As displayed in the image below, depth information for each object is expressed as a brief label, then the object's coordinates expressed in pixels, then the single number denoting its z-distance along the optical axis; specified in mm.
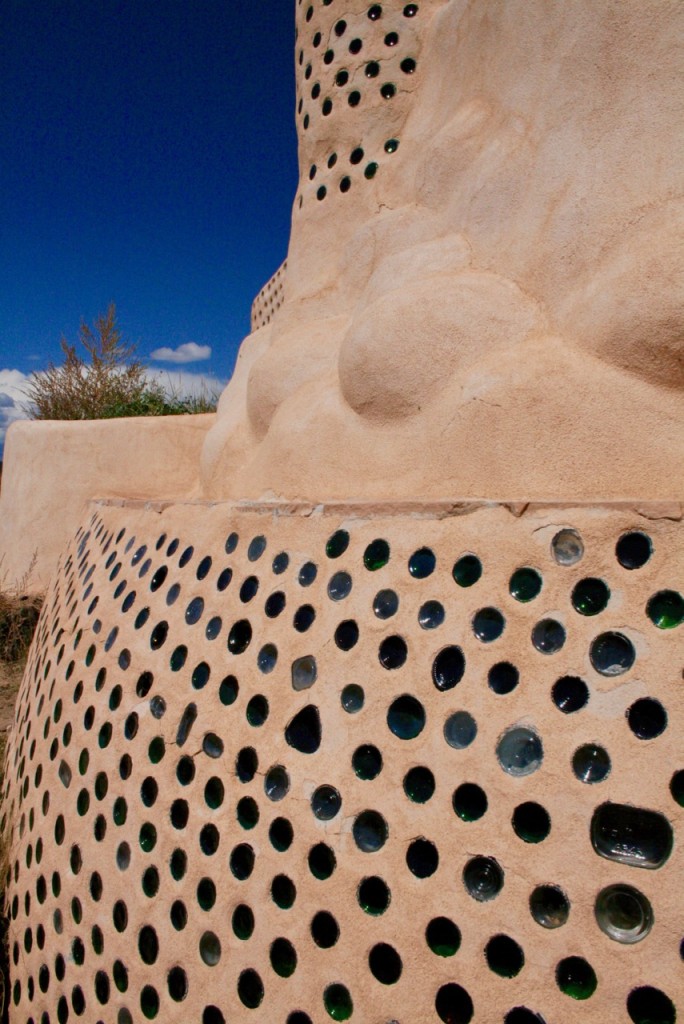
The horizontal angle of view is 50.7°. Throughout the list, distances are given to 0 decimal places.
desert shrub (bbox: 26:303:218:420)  8664
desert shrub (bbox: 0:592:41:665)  5832
